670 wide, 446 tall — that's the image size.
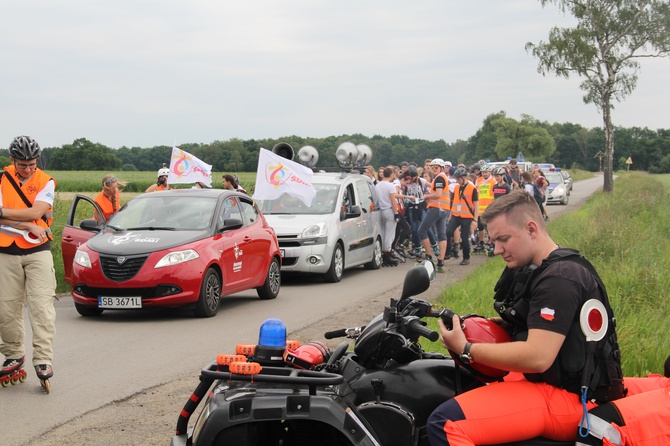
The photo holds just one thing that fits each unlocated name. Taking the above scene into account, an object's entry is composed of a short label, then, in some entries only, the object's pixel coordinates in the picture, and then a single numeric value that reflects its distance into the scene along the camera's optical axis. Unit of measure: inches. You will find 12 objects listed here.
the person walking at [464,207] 717.9
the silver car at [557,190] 1723.7
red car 425.1
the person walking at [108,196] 547.2
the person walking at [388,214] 726.5
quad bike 126.0
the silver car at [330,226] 597.9
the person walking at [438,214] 668.1
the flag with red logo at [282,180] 614.2
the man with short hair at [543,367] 123.1
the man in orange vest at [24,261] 283.0
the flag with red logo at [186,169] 700.7
